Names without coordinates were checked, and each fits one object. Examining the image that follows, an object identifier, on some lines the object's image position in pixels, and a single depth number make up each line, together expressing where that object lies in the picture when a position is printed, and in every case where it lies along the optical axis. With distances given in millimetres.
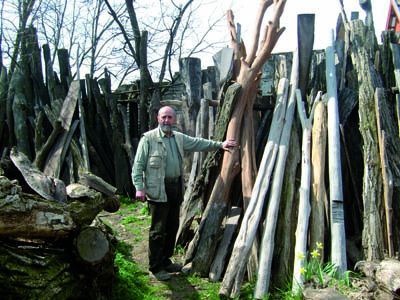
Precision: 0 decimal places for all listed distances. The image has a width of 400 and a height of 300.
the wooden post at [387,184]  4461
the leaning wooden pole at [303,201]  4145
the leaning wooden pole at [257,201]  4312
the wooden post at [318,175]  4598
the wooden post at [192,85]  6477
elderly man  4852
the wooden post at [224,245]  4785
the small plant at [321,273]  4012
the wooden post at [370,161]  4465
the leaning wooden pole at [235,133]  4941
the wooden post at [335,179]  4395
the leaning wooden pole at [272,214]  4229
